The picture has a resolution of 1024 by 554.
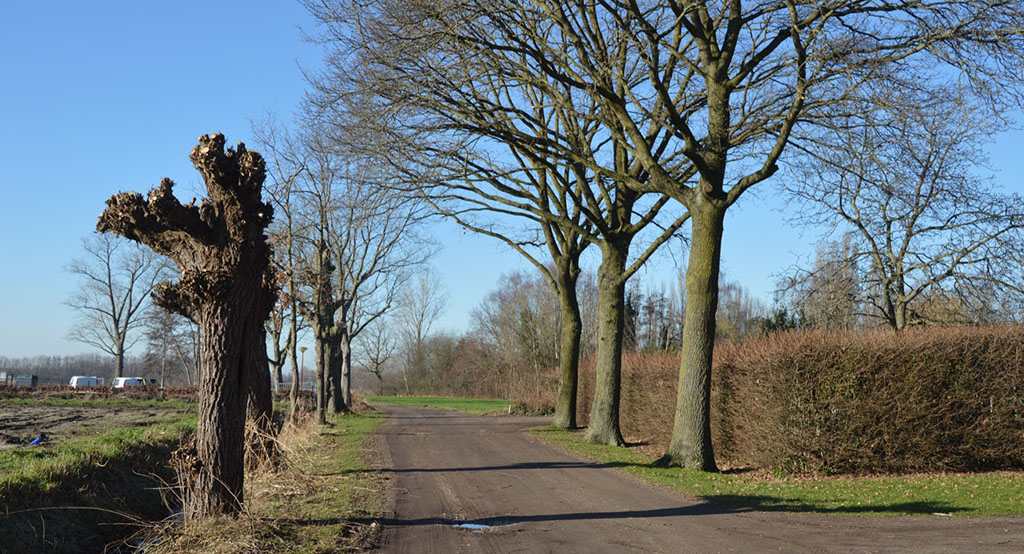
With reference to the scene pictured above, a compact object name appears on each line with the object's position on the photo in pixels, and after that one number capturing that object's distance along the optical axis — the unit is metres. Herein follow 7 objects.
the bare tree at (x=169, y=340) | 60.50
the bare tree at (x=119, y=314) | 66.69
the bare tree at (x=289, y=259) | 21.25
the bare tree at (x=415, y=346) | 82.56
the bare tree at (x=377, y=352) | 83.88
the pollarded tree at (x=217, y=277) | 8.55
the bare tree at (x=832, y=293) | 25.81
